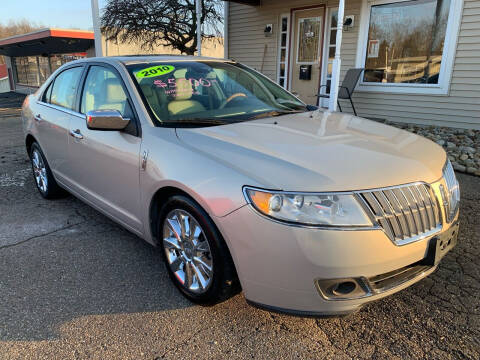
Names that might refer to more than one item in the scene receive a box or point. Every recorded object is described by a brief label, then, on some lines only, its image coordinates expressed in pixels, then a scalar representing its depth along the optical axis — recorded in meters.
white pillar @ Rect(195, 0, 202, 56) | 10.43
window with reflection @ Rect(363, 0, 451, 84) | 7.48
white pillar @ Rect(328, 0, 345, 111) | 7.33
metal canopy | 18.47
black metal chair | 8.12
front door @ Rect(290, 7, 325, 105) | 9.21
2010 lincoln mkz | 1.91
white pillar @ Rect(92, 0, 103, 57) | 13.36
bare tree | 19.45
